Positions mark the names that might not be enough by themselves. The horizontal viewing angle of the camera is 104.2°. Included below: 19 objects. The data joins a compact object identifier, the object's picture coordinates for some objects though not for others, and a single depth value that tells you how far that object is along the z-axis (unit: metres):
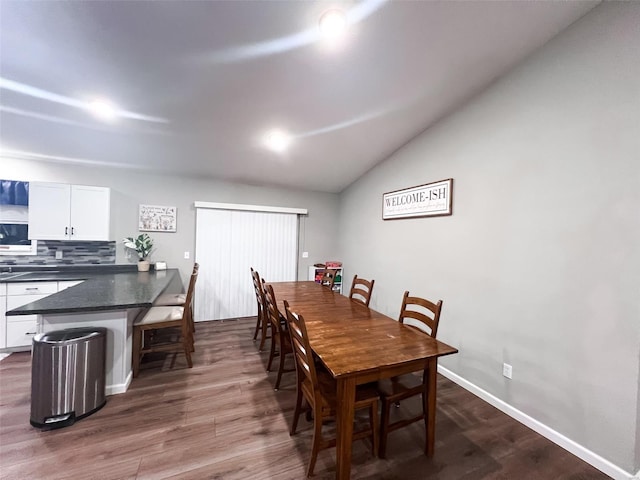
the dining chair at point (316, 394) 1.39
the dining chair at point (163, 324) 2.39
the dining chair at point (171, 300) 2.99
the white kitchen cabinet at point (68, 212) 2.97
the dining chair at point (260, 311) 2.80
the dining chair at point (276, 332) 2.19
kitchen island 1.82
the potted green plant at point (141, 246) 3.51
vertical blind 4.02
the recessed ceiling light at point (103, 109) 2.22
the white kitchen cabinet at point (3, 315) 2.64
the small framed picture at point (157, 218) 3.66
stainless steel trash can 1.73
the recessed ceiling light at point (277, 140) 2.90
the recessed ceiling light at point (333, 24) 1.57
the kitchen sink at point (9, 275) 2.72
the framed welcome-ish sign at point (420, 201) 2.68
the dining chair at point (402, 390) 1.59
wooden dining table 1.33
